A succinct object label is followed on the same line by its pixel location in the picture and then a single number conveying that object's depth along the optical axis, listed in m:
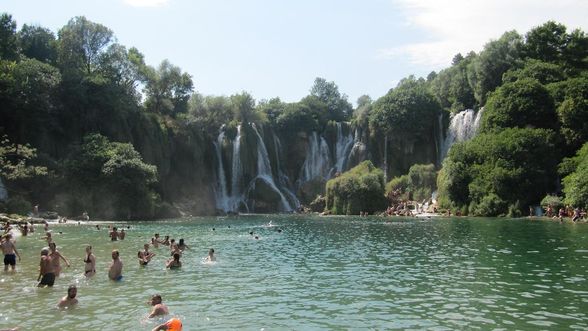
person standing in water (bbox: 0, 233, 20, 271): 21.58
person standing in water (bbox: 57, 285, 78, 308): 15.27
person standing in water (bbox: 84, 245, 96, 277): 20.55
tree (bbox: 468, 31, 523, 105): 75.12
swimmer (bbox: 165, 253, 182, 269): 23.34
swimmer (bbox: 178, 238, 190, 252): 27.69
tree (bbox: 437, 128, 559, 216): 57.00
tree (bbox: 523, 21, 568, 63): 74.88
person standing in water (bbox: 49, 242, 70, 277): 19.39
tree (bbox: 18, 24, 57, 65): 76.93
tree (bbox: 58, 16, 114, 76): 75.06
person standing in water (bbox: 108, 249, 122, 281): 20.05
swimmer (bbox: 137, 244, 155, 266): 23.98
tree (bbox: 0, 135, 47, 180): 50.56
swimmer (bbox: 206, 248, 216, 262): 25.04
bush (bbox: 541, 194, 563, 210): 52.75
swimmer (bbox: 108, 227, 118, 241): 34.34
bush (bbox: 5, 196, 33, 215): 51.12
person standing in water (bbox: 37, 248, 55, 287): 18.16
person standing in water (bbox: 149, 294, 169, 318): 13.97
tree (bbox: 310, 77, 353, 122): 124.46
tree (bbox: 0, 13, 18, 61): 65.62
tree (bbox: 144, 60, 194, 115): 88.06
